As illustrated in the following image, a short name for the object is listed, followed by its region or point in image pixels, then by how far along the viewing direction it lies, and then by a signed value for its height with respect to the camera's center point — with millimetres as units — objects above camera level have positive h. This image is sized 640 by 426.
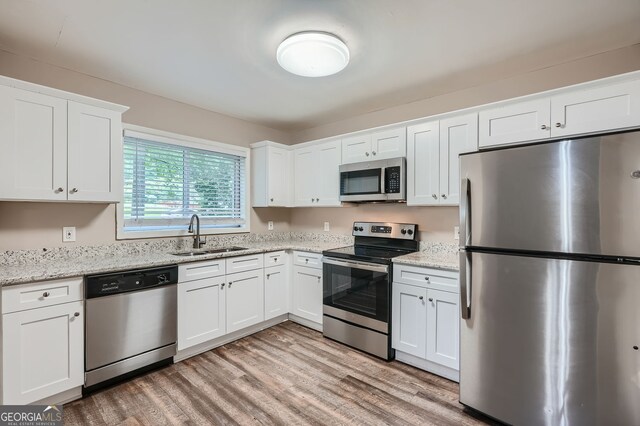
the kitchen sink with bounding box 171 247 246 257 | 2978 -400
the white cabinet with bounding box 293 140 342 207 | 3531 +480
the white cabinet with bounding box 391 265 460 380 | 2342 -867
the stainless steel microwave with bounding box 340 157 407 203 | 2936 +339
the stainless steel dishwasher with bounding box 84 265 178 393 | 2135 -838
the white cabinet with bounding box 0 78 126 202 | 2006 +479
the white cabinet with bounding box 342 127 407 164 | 2983 +714
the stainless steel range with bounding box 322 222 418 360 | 2701 -713
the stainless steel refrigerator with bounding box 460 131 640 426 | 1496 -376
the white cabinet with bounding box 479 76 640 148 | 1833 +669
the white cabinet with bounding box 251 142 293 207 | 3799 +492
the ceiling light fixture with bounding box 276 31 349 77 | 1900 +1050
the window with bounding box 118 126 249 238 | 2908 +305
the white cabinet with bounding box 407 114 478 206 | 2549 +518
